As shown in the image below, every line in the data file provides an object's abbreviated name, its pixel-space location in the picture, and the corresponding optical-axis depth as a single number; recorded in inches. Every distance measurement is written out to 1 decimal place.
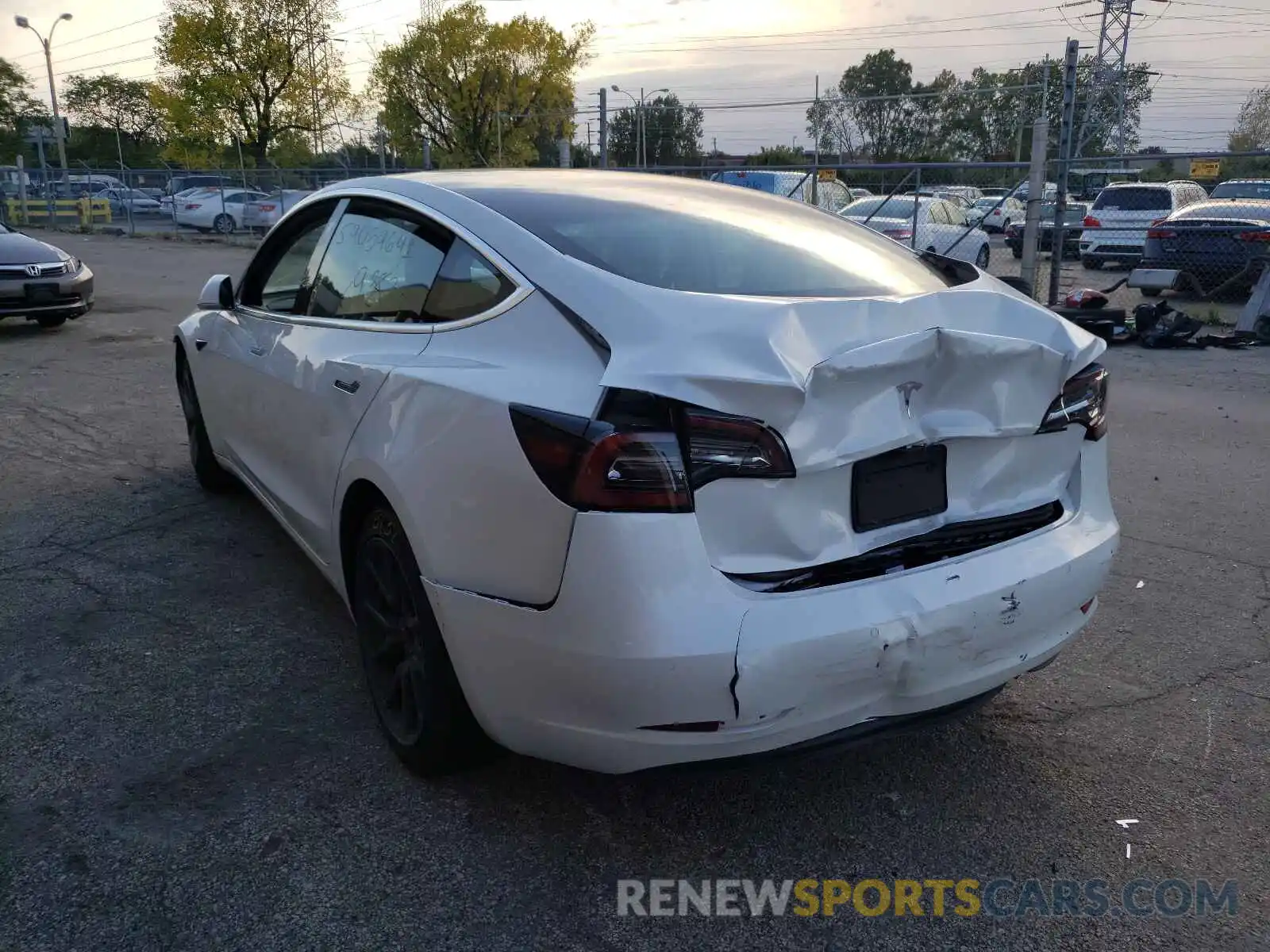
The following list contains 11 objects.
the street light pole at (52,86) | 1508.4
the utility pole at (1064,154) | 445.4
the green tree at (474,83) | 1854.1
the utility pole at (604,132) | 728.3
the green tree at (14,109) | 2620.6
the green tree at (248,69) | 1688.0
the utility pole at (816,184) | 542.6
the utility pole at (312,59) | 1715.1
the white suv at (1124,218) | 700.0
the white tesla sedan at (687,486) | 84.7
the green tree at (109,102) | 3548.2
